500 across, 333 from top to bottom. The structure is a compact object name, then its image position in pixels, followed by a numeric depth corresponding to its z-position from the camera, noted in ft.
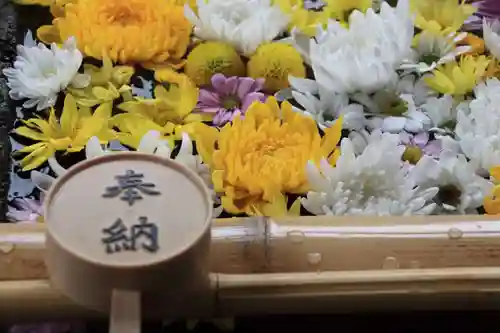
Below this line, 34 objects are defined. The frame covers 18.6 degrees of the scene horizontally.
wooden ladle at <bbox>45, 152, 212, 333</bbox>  2.33
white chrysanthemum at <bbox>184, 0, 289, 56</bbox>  3.09
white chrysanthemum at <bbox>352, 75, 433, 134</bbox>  2.98
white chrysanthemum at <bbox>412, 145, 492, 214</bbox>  2.83
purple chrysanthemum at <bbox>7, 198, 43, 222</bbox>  2.81
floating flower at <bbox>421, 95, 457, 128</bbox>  3.00
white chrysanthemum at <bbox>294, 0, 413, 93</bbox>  2.98
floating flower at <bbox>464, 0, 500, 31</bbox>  3.23
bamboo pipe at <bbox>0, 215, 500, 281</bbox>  2.58
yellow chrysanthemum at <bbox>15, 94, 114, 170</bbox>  2.90
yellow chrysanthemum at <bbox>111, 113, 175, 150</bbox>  2.91
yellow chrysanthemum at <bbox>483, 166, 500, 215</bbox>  2.82
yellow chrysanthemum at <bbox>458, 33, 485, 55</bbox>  3.13
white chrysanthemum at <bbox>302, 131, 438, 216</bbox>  2.79
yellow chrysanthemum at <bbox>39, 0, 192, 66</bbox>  3.05
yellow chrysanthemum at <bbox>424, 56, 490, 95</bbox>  3.04
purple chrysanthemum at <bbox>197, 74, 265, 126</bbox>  2.99
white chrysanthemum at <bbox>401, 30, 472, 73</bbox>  3.11
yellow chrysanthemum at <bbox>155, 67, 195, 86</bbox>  3.02
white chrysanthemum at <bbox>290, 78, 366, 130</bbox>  2.97
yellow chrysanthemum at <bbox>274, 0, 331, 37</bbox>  3.15
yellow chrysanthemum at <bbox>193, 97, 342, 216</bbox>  2.82
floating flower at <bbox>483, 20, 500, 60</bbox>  3.12
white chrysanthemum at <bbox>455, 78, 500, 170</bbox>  2.90
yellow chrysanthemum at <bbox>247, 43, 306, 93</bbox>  3.05
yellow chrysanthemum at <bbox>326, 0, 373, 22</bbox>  3.19
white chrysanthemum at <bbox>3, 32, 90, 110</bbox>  2.99
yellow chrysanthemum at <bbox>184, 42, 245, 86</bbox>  3.05
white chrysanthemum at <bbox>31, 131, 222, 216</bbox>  2.85
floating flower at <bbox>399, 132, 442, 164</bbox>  2.93
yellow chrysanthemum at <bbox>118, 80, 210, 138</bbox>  2.97
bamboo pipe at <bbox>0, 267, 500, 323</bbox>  2.47
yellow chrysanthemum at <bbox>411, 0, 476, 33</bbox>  3.17
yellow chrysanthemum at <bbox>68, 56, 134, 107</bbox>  2.99
